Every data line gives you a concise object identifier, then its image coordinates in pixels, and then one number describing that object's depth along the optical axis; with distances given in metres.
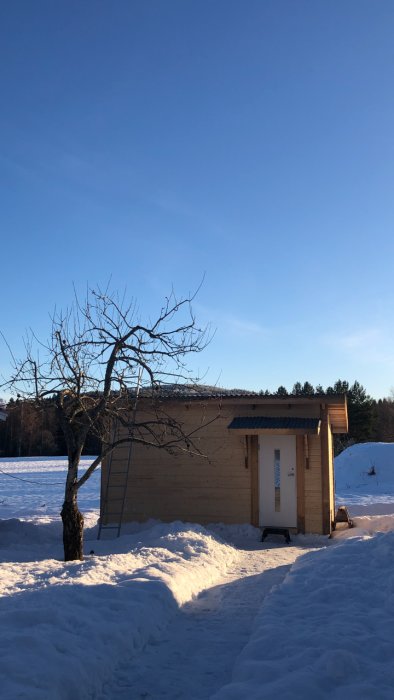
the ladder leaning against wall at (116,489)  14.88
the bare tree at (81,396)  10.35
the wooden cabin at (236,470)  14.51
